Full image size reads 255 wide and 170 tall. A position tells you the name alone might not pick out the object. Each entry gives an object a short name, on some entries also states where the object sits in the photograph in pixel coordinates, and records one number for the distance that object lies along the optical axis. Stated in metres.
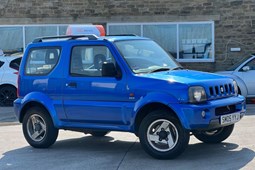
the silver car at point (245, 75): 14.21
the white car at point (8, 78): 14.82
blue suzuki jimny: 6.84
